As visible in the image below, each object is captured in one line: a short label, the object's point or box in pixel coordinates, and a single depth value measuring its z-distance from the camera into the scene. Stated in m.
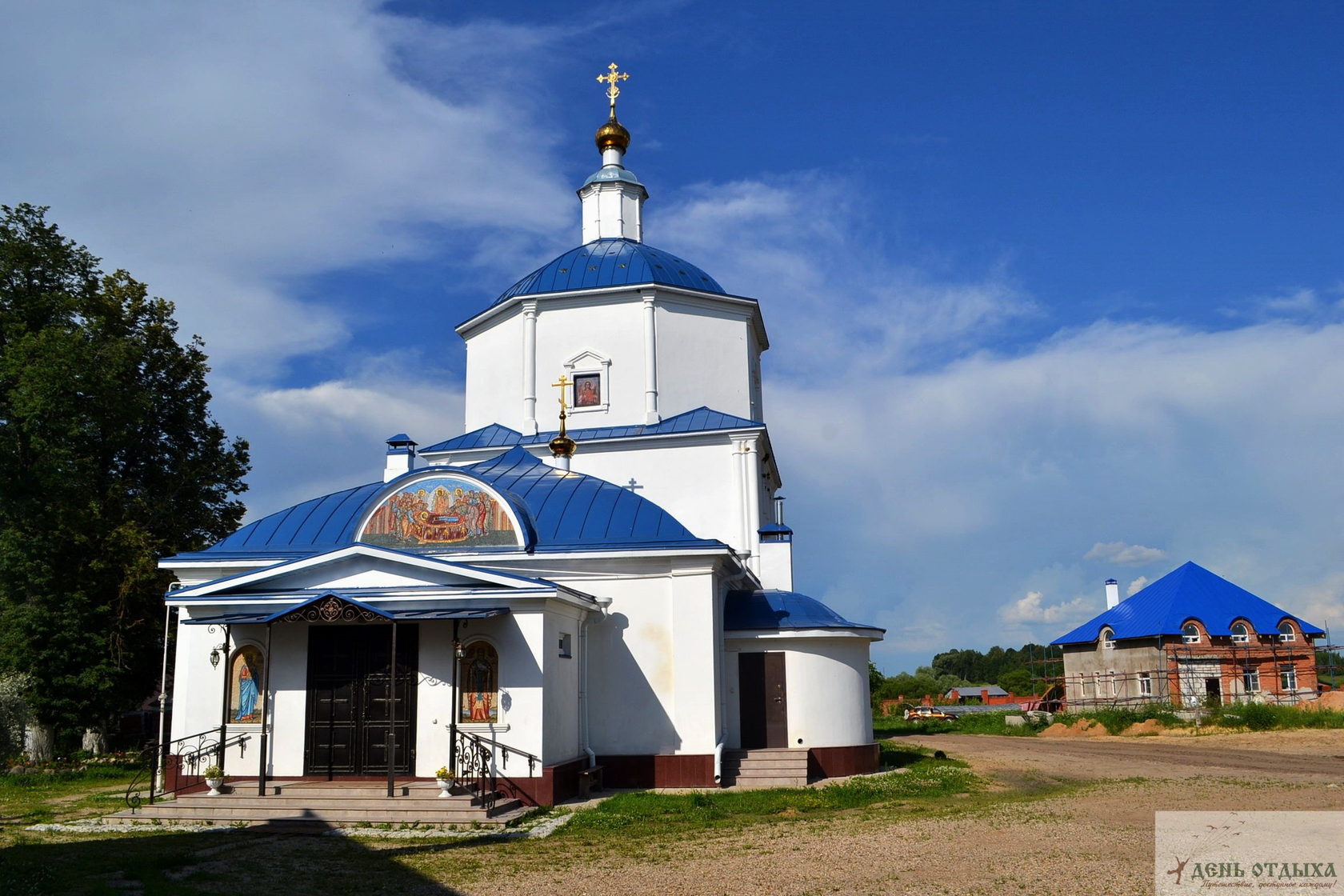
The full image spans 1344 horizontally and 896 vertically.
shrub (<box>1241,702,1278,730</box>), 31.53
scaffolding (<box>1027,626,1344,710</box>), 36.88
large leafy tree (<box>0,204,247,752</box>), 22.47
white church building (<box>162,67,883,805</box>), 14.77
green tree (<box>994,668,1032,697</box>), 76.31
